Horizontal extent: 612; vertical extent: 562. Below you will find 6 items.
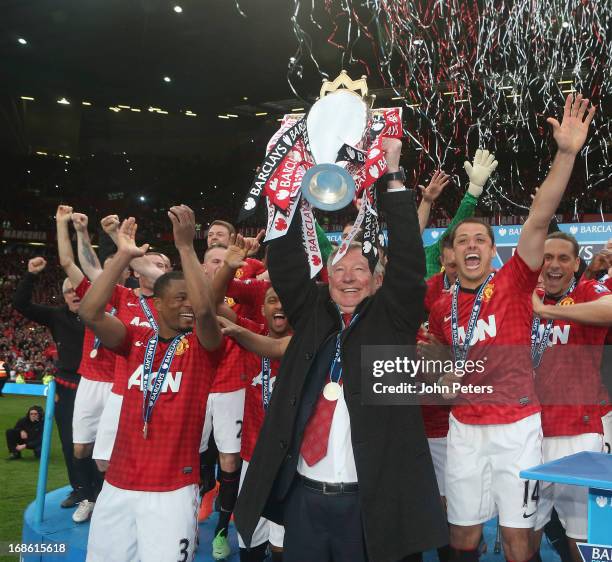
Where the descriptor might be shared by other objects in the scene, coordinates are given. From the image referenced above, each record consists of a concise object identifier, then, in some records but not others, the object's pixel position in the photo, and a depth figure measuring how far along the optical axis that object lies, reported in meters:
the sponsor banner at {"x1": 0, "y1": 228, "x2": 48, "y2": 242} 27.72
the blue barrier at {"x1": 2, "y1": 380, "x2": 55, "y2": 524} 4.64
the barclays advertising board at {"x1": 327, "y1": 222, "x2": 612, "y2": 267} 7.46
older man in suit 2.28
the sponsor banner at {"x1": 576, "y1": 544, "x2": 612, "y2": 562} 2.10
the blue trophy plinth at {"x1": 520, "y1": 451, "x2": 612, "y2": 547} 2.07
